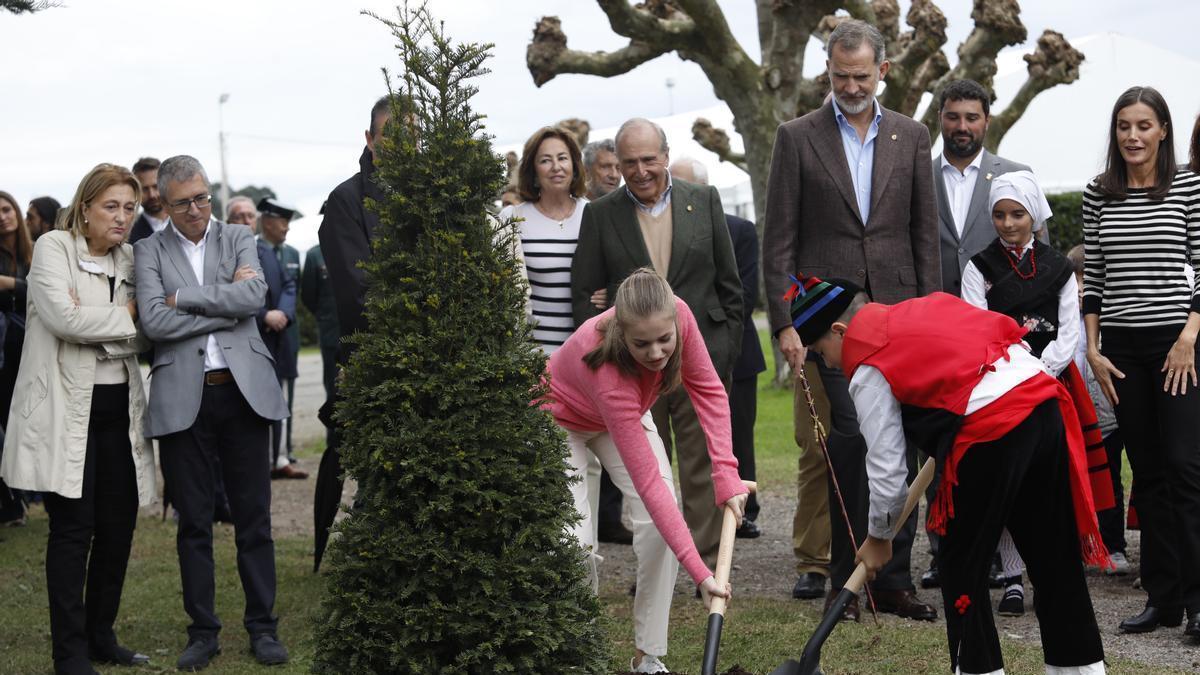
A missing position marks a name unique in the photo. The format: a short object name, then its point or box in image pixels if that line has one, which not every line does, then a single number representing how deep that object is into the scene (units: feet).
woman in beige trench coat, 18.26
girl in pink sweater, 15.20
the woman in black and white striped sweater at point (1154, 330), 18.81
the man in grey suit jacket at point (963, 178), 21.98
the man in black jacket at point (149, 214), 26.32
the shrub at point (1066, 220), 71.31
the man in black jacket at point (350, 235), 19.35
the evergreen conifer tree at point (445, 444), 12.84
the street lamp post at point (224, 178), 142.20
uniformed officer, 33.17
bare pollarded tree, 45.29
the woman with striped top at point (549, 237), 22.11
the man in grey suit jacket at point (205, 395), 18.97
